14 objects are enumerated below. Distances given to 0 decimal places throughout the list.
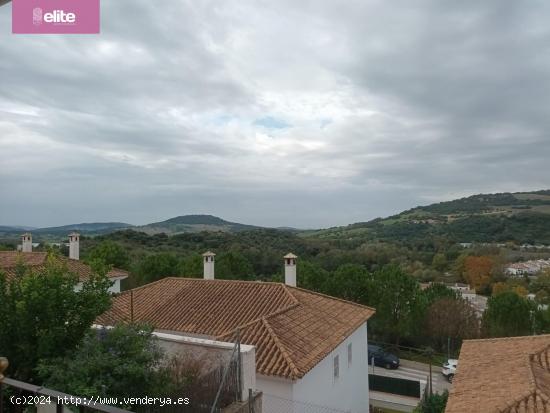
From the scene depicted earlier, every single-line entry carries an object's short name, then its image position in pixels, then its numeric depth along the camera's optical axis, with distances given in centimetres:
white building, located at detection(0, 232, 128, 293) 2169
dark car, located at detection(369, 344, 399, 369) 2508
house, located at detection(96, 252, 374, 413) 1012
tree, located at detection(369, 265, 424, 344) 2689
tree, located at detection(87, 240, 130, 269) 3061
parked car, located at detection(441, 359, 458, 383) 2312
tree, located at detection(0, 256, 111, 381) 607
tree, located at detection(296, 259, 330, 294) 2748
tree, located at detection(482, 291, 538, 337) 2409
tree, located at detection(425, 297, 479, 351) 2698
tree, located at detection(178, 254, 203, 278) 2698
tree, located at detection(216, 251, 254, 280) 2952
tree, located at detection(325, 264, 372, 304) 2747
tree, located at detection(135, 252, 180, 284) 2847
